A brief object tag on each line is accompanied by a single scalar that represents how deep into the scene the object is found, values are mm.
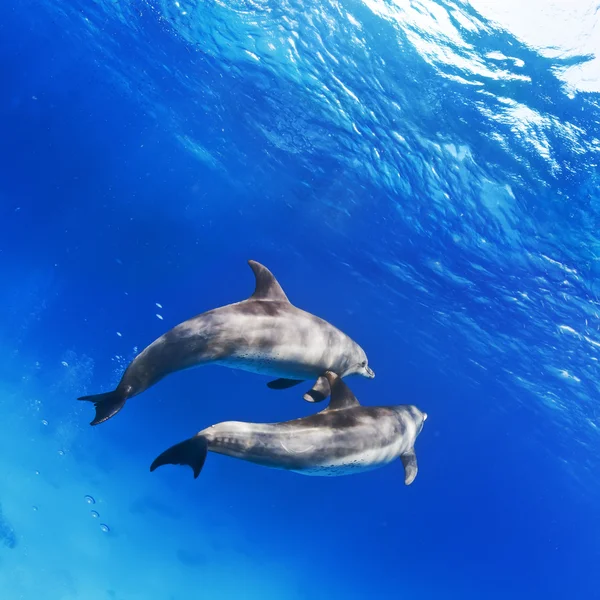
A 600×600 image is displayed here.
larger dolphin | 4652
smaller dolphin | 4660
